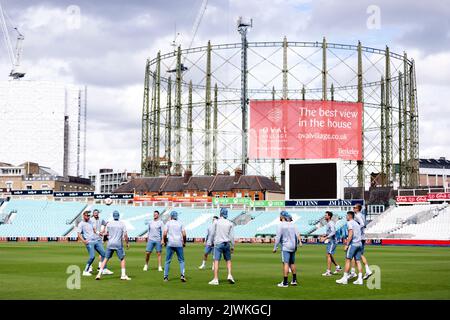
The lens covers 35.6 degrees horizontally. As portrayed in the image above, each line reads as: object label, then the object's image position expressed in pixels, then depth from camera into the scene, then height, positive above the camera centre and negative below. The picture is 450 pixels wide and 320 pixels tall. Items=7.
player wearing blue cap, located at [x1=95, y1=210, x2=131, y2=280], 20.25 -1.19
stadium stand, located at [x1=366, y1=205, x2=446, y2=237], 70.06 -2.24
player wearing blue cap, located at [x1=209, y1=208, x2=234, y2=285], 19.05 -1.12
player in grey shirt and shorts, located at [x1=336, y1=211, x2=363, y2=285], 19.41 -1.29
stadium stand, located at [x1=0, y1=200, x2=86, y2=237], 73.06 -2.32
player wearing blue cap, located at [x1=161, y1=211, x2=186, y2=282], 19.70 -1.20
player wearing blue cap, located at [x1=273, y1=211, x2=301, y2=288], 18.44 -1.19
